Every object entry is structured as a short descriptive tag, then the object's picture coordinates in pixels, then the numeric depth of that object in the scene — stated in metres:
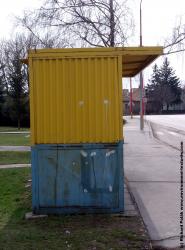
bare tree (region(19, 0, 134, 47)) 12.30
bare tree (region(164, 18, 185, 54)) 13.01
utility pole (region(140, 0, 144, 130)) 22.21
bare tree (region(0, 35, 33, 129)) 32.28
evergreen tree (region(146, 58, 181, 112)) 69.91
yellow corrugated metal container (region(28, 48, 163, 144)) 4.58
